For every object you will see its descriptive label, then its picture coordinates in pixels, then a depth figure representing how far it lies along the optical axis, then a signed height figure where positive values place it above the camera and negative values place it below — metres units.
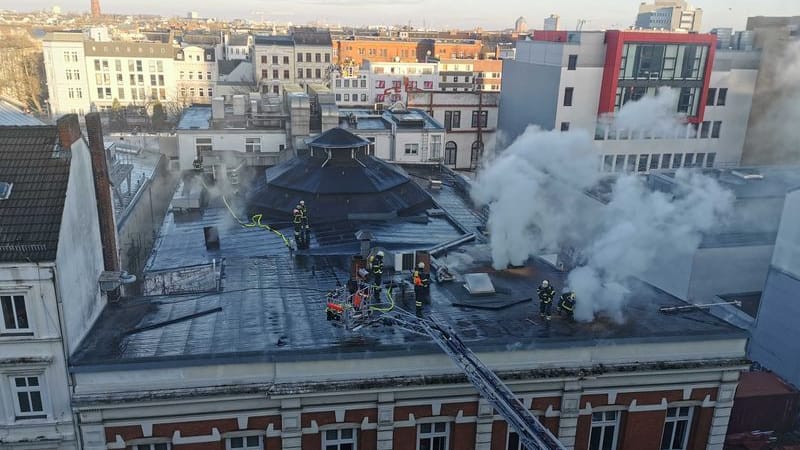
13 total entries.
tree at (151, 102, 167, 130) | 92.69 -12.93
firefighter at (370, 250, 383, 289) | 23.55 -8.51
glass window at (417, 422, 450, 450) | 20.94 -13.17
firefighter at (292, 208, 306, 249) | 29.27 -9.08
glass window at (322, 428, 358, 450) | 20.34 -13.00
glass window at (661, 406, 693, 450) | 22.48 -13.71
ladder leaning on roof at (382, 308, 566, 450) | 14.68 -9.15
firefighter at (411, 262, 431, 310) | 22.58 -8.80
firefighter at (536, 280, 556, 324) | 21.66 -8.83
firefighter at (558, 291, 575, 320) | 22.12 -9.11
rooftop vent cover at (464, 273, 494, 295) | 24.44 -9.49
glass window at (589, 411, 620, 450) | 21.84 -13.45
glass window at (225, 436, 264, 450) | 19.78 -12.88
